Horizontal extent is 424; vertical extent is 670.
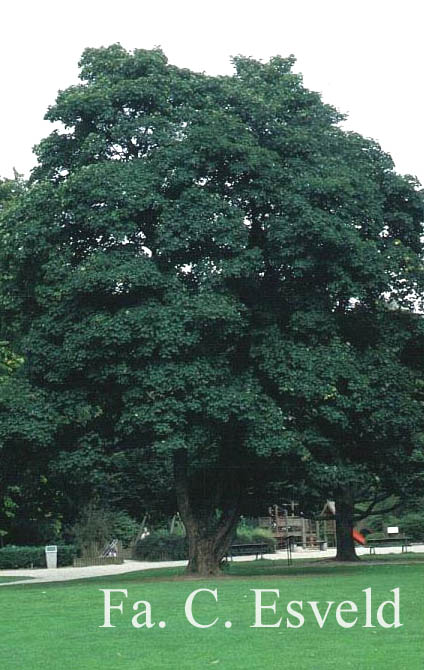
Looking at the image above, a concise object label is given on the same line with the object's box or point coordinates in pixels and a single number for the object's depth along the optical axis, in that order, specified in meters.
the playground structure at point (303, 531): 67.31
